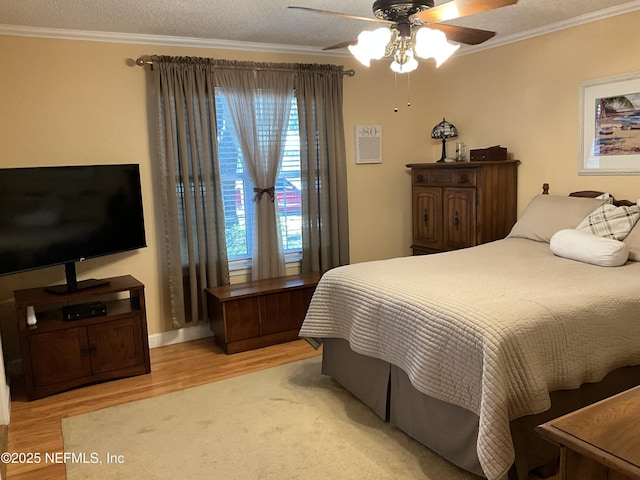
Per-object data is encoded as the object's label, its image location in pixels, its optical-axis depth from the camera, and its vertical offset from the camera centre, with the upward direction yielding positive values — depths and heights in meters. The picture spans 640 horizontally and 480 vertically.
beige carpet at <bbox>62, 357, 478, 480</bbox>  2.47 -1.33
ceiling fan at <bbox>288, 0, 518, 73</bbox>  2.43 +0.70
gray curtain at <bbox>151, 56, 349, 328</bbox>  4.06 +0.18
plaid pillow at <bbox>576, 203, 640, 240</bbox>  3.30 -0.34
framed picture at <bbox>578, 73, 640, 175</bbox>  3.70 +0.31
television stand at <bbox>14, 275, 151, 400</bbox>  3.34 -0.98
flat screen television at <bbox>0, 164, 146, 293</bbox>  3.27 -0.16
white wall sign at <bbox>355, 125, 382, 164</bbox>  4.96 +0.33
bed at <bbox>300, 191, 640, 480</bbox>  2.12 -0.75
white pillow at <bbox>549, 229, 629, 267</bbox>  3.02 -0.47
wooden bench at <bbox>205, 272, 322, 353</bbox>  4.02 -1.00
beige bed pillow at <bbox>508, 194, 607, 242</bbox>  3.69 -0.32
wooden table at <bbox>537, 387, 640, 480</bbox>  1.13 -0.61
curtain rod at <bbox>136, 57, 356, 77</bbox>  3.95 +0.95
